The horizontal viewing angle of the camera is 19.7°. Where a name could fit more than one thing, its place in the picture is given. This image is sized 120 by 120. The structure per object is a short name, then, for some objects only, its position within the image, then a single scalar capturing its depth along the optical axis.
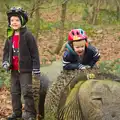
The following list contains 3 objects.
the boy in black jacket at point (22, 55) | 5.16
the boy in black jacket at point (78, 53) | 4.12
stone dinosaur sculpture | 2.72
